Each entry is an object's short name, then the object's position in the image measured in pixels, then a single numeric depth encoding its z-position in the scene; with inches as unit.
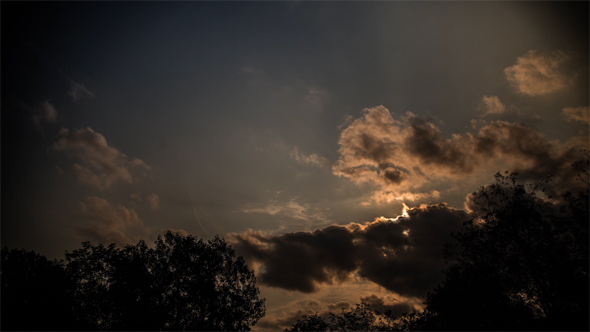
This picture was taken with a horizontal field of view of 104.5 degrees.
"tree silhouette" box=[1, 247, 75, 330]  940.0
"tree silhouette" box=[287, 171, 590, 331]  868.6
